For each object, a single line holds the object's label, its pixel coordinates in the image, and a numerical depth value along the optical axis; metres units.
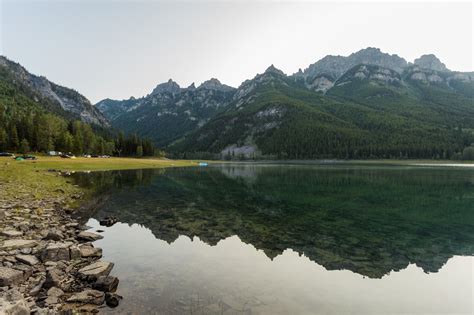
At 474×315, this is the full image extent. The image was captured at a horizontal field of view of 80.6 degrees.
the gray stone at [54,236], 18.47
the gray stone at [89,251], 16.69
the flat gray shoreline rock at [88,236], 20.09
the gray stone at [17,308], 8.59
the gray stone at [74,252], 15.99
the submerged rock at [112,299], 11.27
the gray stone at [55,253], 15.14
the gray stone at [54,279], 12.08
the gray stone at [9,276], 11.43
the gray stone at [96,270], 13.48
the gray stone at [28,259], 13.91
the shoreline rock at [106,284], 12.53
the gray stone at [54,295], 10.87
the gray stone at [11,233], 17.70
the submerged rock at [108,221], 25.70
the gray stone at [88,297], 11.32
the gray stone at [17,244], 15.53
